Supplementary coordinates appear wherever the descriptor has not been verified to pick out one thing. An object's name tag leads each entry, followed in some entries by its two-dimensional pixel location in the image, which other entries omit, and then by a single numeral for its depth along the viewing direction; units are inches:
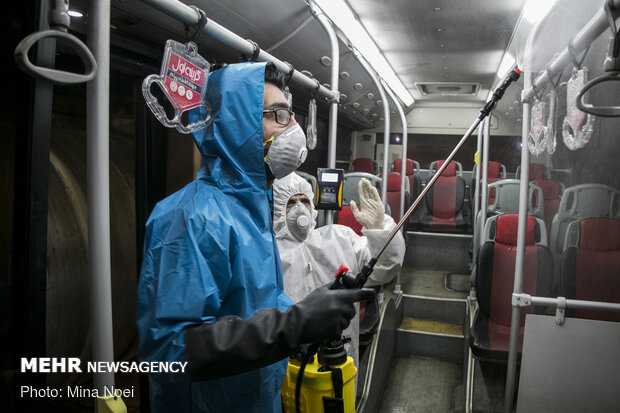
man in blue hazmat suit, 40.4
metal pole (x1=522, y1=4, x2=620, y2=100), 52.5
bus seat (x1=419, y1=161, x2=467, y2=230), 266.4
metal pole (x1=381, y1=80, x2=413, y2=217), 184.7
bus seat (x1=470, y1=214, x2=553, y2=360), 115.3
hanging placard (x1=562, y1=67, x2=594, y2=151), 62.2
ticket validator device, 91.7
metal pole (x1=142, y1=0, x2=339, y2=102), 52.4
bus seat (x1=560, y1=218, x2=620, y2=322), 76.0
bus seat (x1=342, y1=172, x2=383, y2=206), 201.3
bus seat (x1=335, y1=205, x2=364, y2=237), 180.4
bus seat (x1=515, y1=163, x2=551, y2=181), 86.0
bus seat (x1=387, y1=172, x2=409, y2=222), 250.2
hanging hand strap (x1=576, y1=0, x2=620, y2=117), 43.0
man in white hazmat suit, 85.0
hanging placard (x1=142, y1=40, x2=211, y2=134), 47.1
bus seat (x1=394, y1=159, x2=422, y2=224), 268.5
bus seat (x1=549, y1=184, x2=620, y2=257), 72.7
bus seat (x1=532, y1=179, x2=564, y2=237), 89.4
